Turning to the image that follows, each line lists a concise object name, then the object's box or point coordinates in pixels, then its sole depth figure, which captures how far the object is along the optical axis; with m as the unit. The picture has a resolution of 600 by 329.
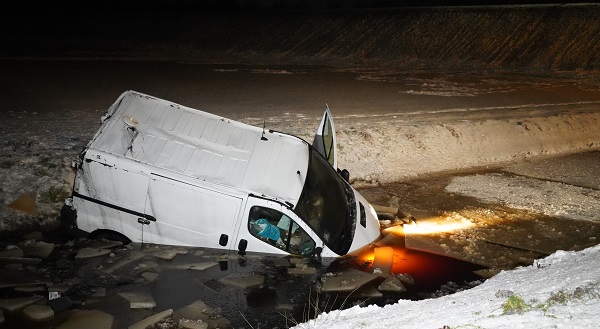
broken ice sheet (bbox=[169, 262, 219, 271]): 7.86
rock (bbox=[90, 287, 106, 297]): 7.06
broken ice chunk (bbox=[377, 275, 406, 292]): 7.85
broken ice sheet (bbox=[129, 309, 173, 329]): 6.36
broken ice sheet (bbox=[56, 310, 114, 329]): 6.33
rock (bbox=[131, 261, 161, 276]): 7.64
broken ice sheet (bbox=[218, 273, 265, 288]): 7.60
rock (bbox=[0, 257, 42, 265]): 7.63
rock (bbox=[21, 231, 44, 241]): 8.47
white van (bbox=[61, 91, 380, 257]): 7.46
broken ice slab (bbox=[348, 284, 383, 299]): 7.61
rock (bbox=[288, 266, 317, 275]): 7.93
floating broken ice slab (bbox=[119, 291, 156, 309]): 6.86
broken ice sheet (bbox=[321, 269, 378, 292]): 7.68
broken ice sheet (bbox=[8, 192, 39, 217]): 8.99
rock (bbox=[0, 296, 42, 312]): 6.60
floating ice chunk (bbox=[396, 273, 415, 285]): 8.17
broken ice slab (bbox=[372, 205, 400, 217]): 10.43
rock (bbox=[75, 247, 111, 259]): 7.80
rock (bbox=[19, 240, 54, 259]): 7.91
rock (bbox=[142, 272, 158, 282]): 7.55
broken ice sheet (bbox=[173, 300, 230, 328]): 6.66
